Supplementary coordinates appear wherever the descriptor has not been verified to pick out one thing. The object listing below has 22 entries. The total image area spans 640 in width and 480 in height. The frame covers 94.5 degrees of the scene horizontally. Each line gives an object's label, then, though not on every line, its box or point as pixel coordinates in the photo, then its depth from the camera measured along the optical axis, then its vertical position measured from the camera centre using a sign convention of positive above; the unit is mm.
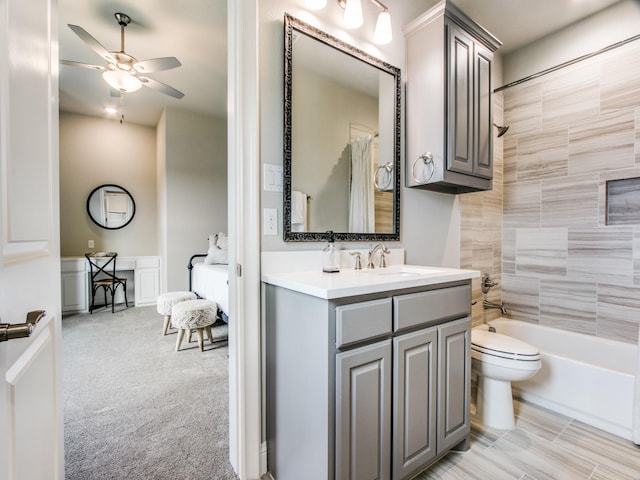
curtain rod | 2104 +1365
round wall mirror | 4625 +470
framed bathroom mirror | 1501 +542
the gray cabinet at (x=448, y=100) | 1744 +845
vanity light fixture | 1573 +1196
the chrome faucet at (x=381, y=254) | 1747 -111
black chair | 4158 -580
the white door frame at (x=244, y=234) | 1331 +7
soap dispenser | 1497 -121
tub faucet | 2546 -607
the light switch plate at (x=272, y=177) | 1420 +283
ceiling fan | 2475 +1504
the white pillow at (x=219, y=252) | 3855 -215
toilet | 1694 -804
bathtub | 1696 -927
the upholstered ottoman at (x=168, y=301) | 3043 -684
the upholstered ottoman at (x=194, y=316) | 2670 -738
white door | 532 -6
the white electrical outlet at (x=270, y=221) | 1418 +71
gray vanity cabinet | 1044 -591
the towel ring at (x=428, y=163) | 1791 +446
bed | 3000 -547
